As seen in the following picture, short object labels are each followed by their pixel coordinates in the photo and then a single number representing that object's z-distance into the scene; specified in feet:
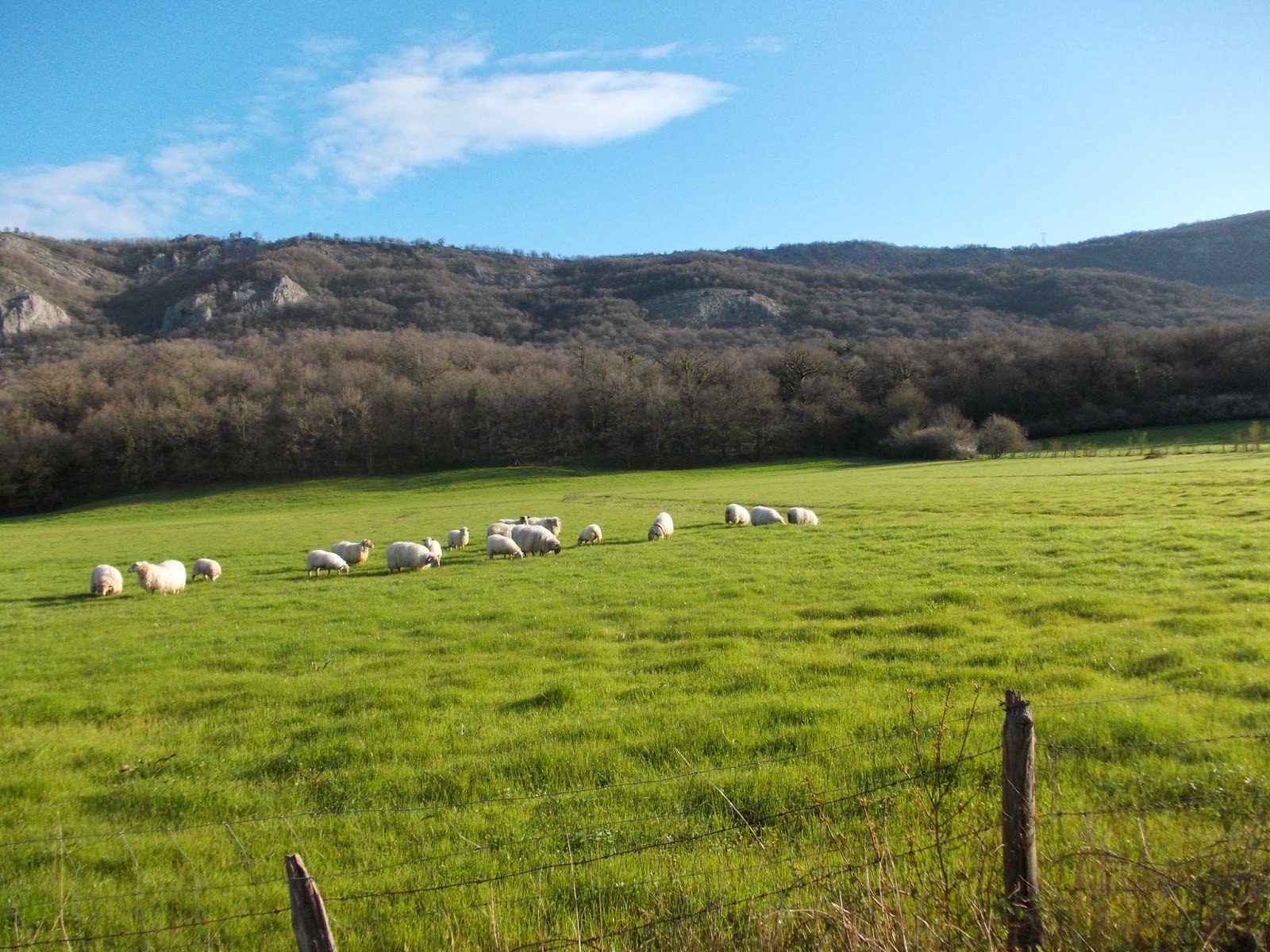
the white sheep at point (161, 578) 70.59
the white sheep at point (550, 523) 100.22
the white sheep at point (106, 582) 70.44
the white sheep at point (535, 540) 83.25
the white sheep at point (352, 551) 83.30
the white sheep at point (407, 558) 77.41
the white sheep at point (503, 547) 82.03
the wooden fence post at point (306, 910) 10.19
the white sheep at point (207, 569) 77.92
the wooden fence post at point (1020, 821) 12.91
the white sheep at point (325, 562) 77.92
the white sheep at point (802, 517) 95.76
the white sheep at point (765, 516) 96.84
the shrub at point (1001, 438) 254.68
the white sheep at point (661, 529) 90.16
